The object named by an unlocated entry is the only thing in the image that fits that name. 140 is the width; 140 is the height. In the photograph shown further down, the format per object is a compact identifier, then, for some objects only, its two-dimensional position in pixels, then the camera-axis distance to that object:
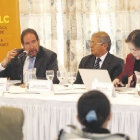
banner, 6.97
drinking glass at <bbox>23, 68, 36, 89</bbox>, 4.26
